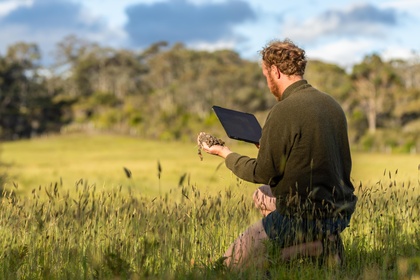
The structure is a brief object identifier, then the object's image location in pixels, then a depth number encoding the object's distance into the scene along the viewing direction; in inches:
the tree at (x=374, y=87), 2674.7
